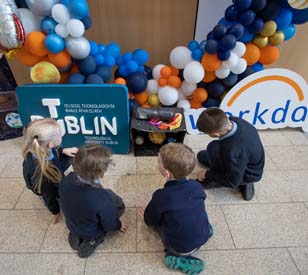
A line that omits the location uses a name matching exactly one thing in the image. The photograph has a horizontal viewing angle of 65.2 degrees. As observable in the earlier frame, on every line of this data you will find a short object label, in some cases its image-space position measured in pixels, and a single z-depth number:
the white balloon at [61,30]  1.48
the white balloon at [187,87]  1.88
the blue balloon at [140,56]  1.77
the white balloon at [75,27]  1.45
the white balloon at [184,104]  1.98
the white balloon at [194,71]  1.73
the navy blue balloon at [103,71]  1.72
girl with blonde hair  1.13
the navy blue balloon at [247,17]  1.56
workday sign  1.90
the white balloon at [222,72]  1.76
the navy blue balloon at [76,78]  1.70
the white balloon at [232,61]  1.67
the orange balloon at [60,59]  1.55
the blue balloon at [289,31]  1.69
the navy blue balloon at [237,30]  1.57
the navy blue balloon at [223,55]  1.64
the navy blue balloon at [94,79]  1.69
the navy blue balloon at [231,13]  1.61
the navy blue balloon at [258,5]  1.53
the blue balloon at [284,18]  1.60
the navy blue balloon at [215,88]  1.92
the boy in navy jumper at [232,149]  1.32
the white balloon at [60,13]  1.42
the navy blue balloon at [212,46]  1.63
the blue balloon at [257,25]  1.60
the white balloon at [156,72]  1.88
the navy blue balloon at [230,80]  1.87
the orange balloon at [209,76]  1.83
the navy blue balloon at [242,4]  1.52
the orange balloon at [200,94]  1.92
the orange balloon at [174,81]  1.85
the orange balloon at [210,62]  1.70
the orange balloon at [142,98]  1.92
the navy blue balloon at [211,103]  2.01
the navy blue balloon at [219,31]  1.59
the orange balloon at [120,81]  1.79
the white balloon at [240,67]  1.73
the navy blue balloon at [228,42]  1.58
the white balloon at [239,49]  1.65
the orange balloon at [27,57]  1.56
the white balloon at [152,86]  1.90
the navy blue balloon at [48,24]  1.48
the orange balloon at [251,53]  1.72
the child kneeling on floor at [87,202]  1.00
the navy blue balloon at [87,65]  1.65
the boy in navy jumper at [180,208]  1.03
